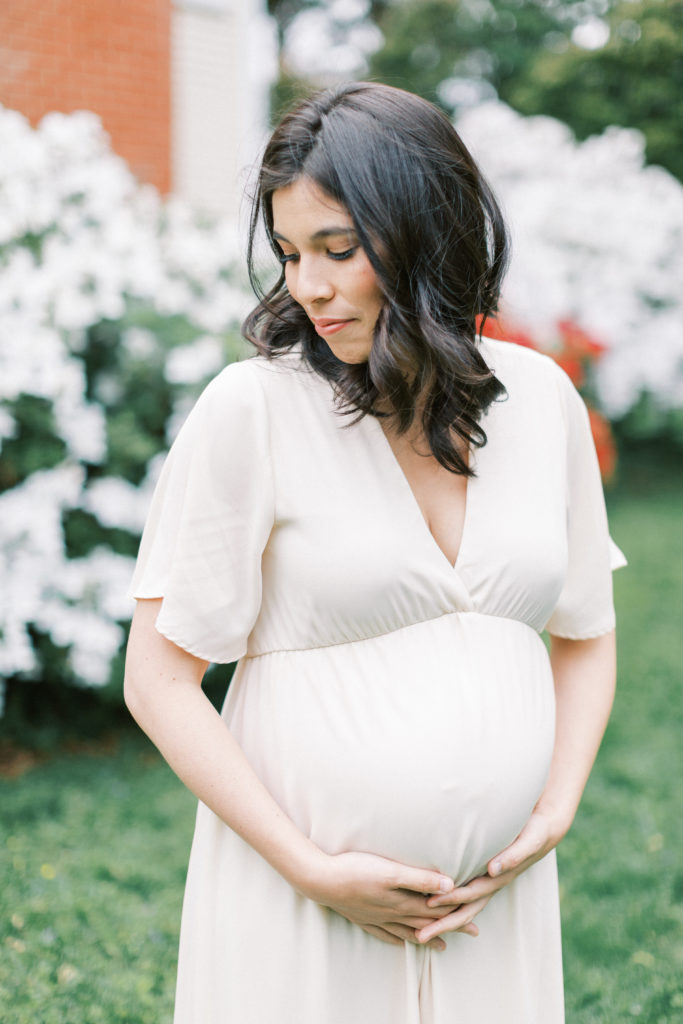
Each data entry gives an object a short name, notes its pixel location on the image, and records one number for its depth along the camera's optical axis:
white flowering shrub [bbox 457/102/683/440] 10.45
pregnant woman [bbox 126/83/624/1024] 1.56
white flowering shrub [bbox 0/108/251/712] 4.50
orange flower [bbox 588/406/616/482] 9.30
